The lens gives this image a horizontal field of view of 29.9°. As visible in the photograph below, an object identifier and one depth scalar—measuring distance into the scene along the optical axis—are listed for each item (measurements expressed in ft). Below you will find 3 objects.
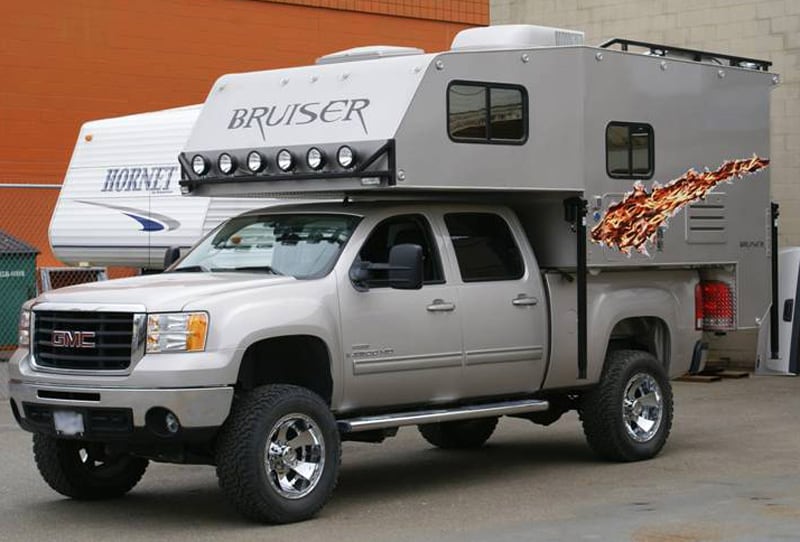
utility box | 60.80
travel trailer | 57.88
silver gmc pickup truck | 29.50
